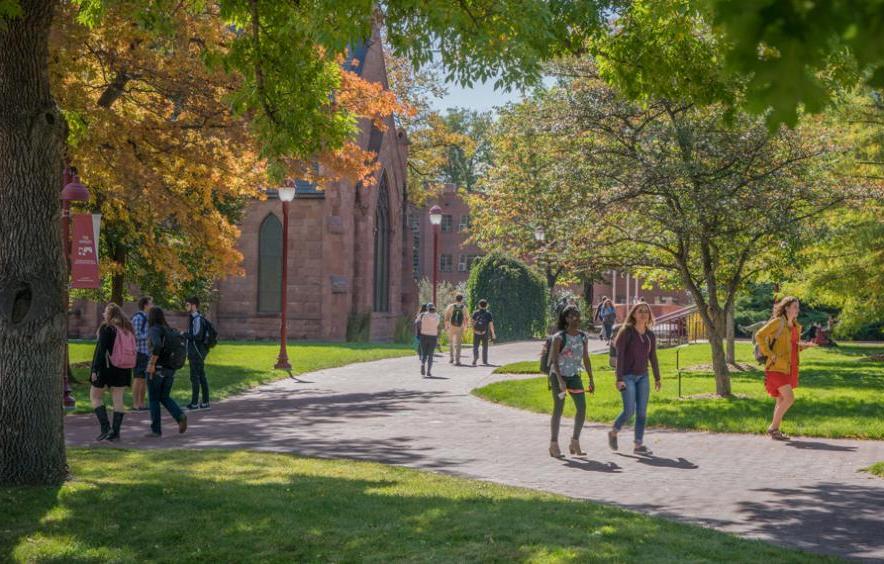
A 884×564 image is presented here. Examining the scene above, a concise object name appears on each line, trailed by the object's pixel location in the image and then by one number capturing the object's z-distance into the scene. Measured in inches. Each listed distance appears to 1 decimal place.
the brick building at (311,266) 1689.2
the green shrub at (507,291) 1732.3
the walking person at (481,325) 1159.0
